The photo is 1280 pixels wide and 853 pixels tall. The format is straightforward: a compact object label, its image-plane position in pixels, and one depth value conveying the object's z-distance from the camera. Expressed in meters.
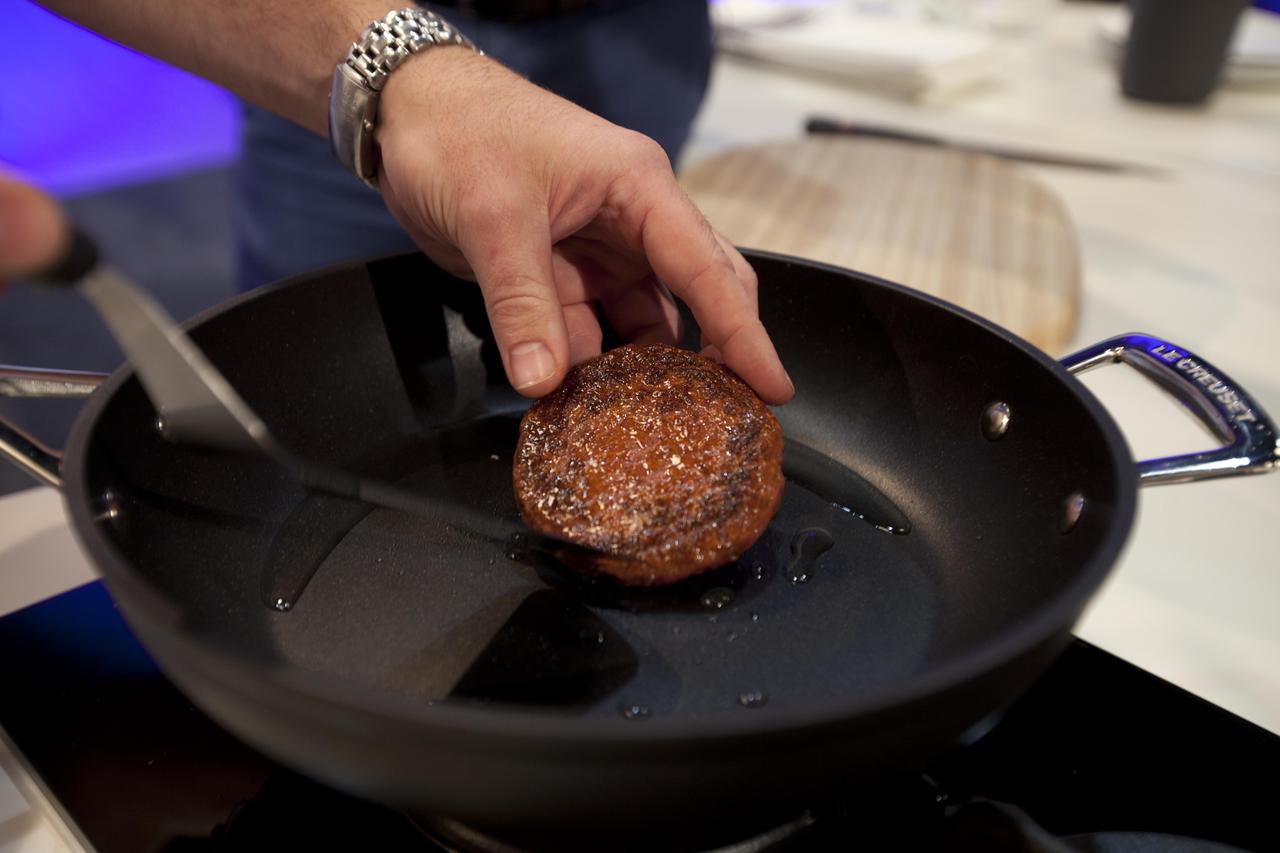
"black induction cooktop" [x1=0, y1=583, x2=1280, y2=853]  0.67
